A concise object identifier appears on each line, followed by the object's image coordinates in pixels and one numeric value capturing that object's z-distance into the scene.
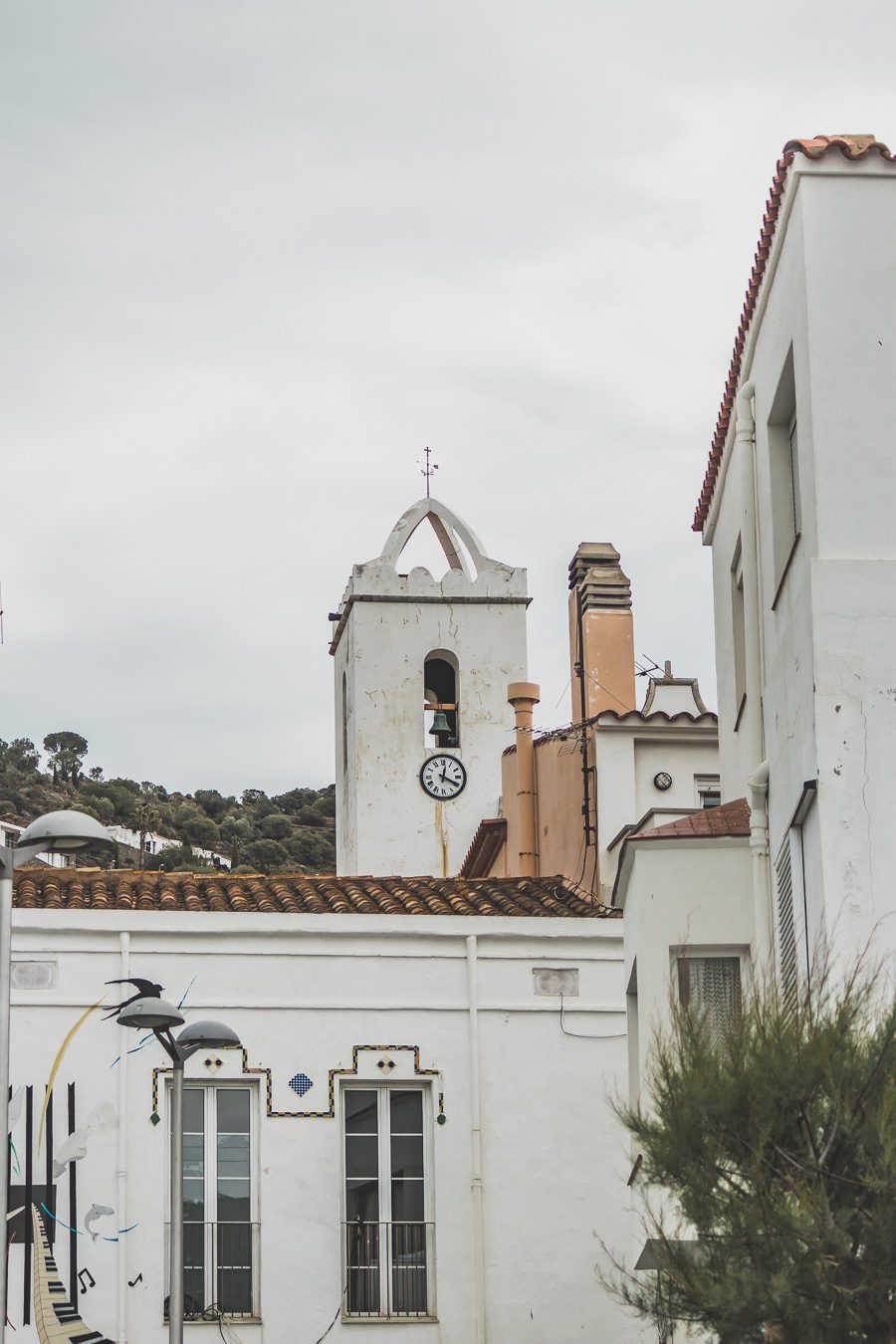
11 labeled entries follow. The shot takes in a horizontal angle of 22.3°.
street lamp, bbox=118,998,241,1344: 15.20
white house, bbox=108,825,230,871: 69.18
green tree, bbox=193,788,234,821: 78.03
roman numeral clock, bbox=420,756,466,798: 45.75
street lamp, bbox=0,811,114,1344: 11.96
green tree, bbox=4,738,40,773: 76.19
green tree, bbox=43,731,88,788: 77.50
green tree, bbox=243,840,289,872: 66.00
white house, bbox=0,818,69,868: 55.83
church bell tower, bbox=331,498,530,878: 45.72
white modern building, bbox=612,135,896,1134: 13.10
